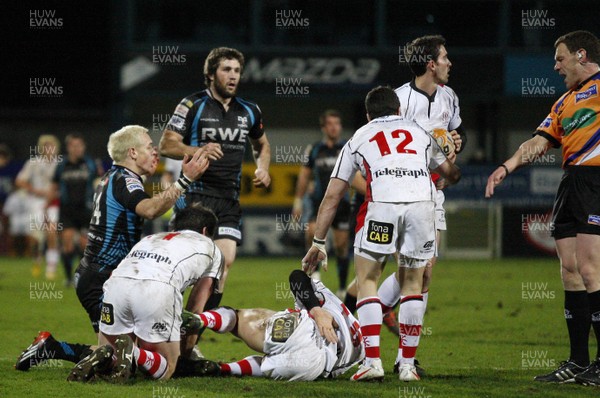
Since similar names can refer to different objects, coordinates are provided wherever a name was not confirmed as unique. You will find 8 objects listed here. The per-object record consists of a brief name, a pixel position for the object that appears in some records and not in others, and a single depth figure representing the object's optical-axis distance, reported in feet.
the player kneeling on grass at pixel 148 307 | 41.68
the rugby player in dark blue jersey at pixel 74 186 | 100.12
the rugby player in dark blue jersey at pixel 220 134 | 54.49
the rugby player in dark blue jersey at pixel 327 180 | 87.40
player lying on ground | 43.50
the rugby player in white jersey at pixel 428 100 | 50.65
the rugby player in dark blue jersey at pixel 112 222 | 46.65
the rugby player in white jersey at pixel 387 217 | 43.93
